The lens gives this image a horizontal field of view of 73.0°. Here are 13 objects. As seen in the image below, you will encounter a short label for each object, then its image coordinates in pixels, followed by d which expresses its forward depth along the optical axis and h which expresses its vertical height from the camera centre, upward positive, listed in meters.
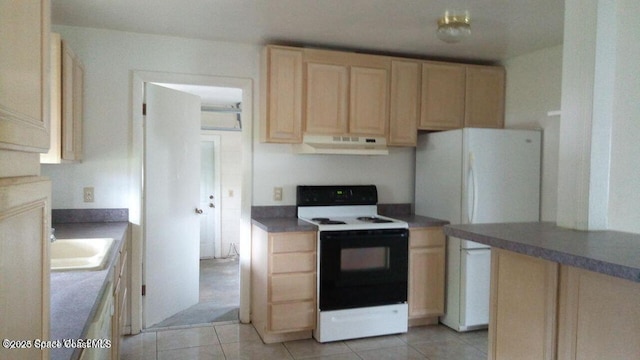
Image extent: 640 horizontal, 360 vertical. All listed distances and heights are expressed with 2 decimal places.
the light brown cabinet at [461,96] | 3.85 +0.66
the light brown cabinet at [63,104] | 2.32 +0.33
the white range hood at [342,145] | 3.52 +0.18
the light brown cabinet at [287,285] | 3.19 -0.89
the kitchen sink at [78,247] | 2.40 -0.49
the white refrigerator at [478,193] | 3.45 -0.20
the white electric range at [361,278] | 3.24 -0.85
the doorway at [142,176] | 3.39 -0.10
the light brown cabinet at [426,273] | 3.53 -0.86
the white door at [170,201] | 3.48 -0.32
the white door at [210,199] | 6.11 -0.50
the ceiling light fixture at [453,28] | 2.85 +0.93
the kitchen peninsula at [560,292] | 1.30 -0.43
